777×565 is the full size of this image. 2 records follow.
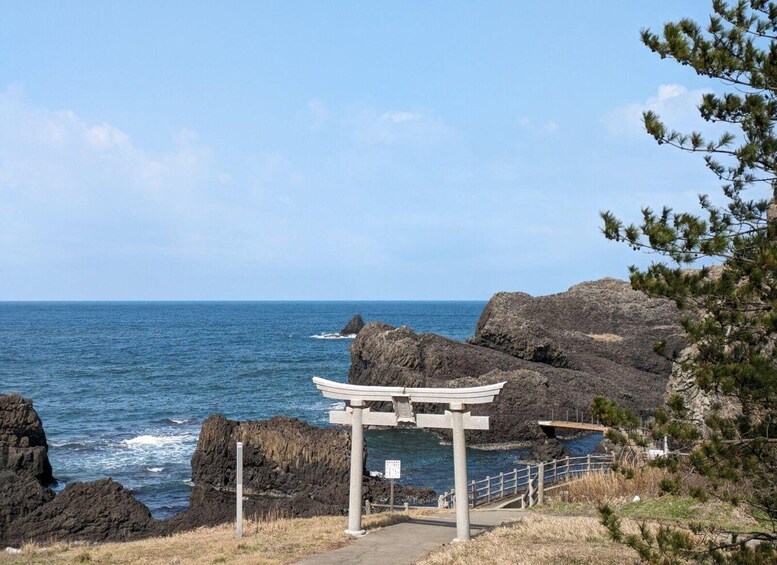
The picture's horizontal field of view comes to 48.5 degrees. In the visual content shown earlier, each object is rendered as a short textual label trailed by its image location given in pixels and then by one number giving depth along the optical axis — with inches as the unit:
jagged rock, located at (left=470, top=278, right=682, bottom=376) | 2508.6
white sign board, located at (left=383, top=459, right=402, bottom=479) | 842.8
